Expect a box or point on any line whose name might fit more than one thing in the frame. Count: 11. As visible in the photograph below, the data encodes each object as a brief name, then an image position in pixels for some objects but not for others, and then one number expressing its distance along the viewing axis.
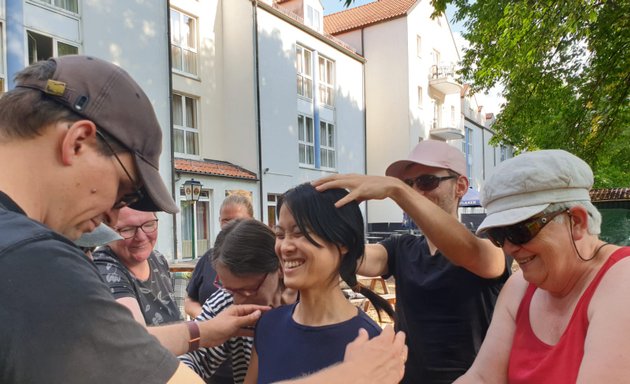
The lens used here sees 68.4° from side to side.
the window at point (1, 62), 9.46
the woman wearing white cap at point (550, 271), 1.39
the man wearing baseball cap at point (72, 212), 0.82
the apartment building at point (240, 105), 14.68
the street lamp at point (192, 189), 13.33
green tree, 6.27
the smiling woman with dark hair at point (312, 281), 1.74
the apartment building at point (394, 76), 23.02
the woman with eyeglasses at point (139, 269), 2.46
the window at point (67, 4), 10.78
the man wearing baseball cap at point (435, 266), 1.95
